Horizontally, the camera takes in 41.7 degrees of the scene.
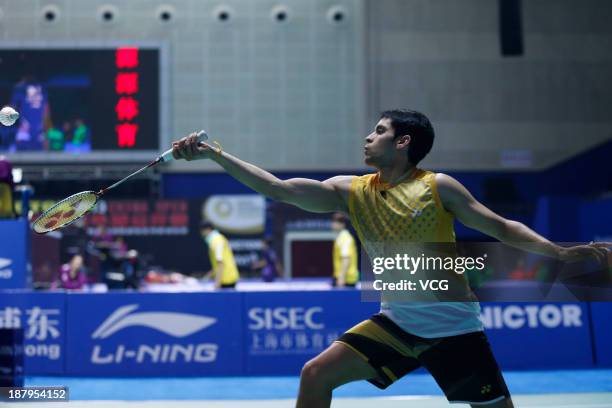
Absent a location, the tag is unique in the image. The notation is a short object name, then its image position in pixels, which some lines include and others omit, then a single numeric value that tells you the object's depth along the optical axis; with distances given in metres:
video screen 23.64
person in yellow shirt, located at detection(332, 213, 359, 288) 11.89
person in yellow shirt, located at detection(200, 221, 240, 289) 11.65
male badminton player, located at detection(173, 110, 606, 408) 3.38
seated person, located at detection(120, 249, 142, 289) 13.34
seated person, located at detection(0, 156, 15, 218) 9.83
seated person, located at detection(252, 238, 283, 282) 17.88
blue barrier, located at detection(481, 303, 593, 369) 9.36
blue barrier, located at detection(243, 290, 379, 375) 9.24
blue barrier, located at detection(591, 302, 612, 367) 9.33
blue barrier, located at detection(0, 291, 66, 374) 9.16
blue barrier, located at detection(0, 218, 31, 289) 10.03
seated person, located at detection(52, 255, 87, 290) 12.88
